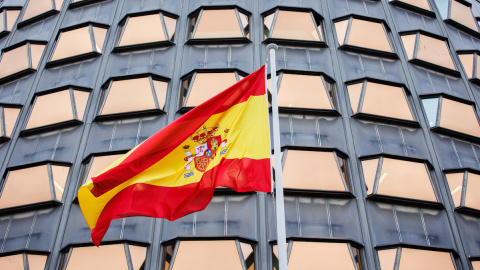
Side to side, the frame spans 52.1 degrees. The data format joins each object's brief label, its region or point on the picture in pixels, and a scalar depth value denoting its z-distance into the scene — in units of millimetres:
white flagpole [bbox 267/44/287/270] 9152
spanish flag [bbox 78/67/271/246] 10750
